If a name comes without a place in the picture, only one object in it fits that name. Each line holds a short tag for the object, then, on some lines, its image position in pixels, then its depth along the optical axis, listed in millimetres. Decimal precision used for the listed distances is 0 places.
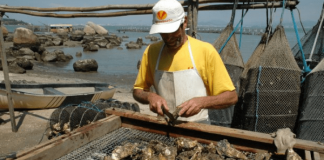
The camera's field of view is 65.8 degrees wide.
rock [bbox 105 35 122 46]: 49881
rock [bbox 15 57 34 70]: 21509
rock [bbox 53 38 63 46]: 46125
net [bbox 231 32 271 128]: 5203
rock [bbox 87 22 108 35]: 82125
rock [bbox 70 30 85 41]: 56688
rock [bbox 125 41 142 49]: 44844
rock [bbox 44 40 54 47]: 44031
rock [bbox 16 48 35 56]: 28250
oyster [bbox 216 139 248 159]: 2348
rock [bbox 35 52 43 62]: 28428
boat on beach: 8781
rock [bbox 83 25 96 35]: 79875
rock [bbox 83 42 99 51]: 39812
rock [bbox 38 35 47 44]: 46231
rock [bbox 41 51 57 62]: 27578
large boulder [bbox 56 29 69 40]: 85438
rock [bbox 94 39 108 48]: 45675
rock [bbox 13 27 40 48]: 36156
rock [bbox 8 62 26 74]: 18631
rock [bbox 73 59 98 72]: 22114
